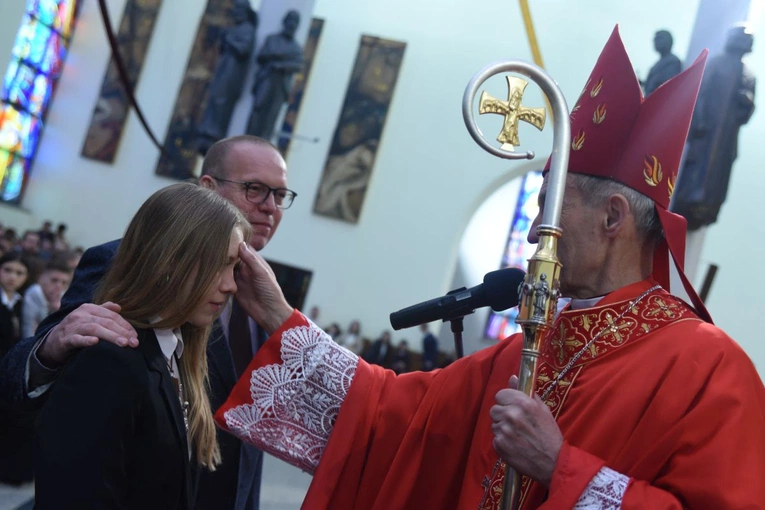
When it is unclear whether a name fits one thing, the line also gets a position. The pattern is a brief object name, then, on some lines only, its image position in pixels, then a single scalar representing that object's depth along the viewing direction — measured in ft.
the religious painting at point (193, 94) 46.01
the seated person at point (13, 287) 18.06
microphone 6.44
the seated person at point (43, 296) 19.21
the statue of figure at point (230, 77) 36.37
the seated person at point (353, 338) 44.32
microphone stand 6.47
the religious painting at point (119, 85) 46.80
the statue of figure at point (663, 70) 26.63
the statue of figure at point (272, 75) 34.55
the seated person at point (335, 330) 44.60
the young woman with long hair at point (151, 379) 5.09
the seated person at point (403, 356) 43.58
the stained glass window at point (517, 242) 51.34
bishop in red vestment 5.31
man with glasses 5.57
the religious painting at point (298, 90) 45.06
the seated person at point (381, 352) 43.57
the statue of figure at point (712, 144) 26.71
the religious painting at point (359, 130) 45.39
